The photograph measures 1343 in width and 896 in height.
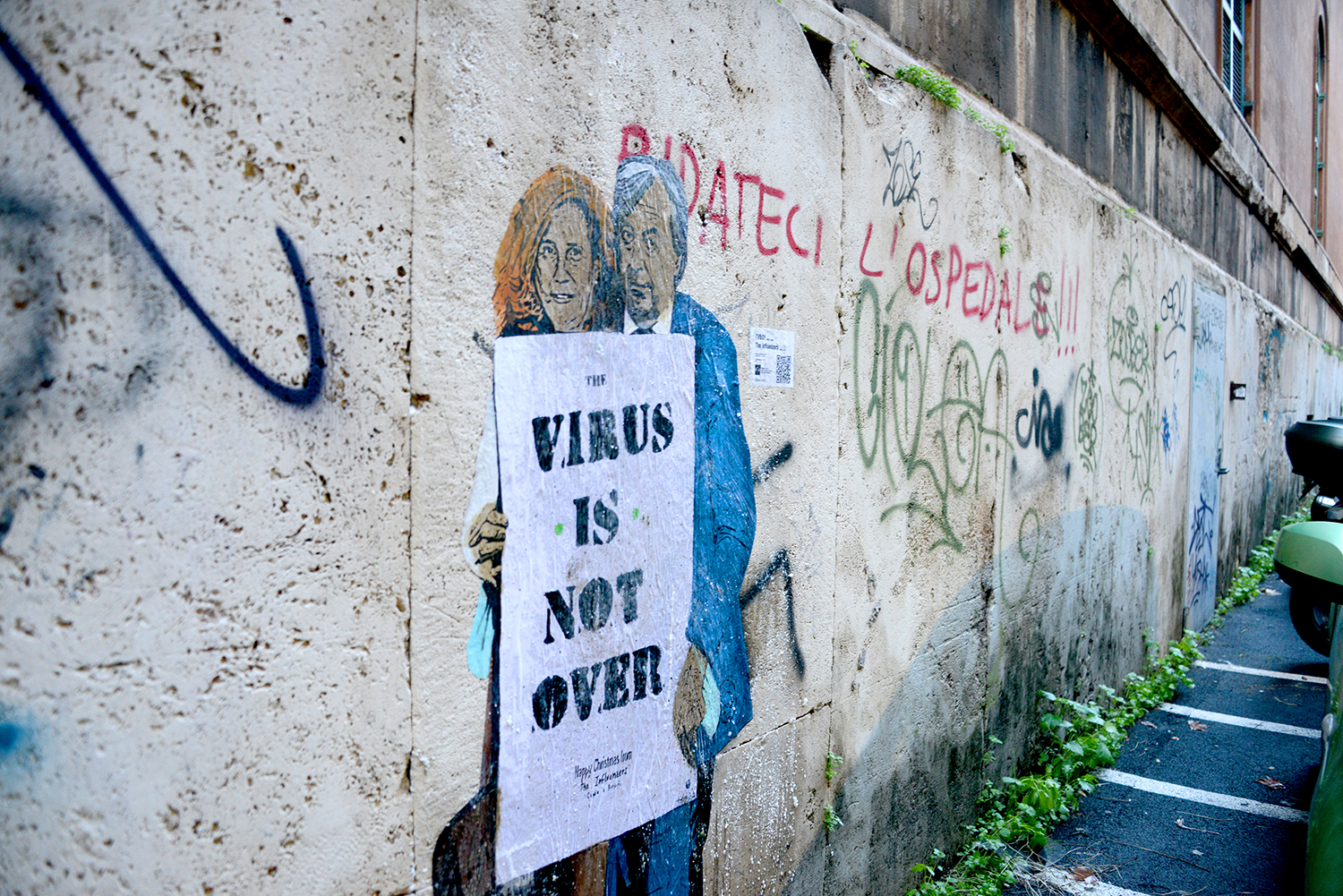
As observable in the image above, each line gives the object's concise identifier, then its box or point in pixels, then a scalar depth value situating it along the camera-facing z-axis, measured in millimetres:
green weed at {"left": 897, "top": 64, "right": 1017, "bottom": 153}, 2977
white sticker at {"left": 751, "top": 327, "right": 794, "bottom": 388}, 2328
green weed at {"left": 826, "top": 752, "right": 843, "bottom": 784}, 2684
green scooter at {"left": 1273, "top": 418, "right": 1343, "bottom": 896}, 2562
